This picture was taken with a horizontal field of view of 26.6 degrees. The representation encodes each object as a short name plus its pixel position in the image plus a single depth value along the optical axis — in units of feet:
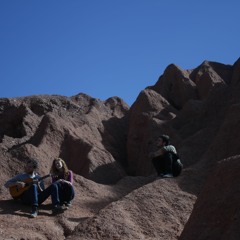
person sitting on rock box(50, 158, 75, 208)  35.99
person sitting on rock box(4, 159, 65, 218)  35.14
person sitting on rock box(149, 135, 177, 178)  38.09
